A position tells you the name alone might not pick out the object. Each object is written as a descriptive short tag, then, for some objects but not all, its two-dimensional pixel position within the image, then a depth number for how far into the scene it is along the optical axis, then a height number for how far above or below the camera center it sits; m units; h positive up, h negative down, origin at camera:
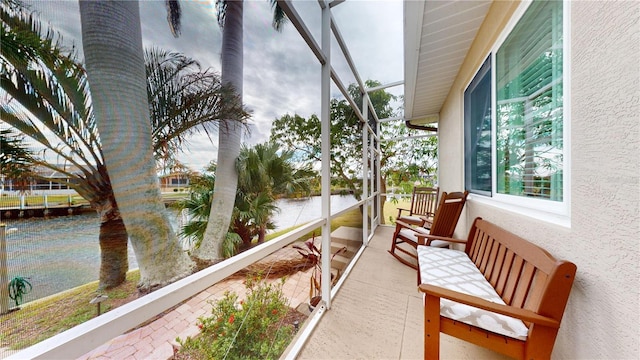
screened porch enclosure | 0.55 -0.41
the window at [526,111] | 1.17 +0.51
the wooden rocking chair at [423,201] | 4.48 -0.55
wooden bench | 0.94 -0.75
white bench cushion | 1.11 -0.80
